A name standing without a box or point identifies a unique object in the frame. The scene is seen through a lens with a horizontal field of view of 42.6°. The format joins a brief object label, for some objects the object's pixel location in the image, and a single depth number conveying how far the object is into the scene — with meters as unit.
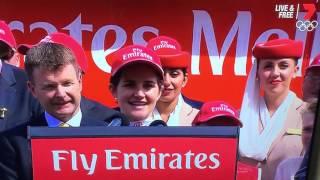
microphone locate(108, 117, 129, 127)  1.77
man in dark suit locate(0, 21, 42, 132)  1.71
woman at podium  1.68
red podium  1.70
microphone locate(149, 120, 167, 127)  1.79
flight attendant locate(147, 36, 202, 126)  1.73
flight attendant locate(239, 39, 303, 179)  1.77
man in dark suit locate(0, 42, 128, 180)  1.65
